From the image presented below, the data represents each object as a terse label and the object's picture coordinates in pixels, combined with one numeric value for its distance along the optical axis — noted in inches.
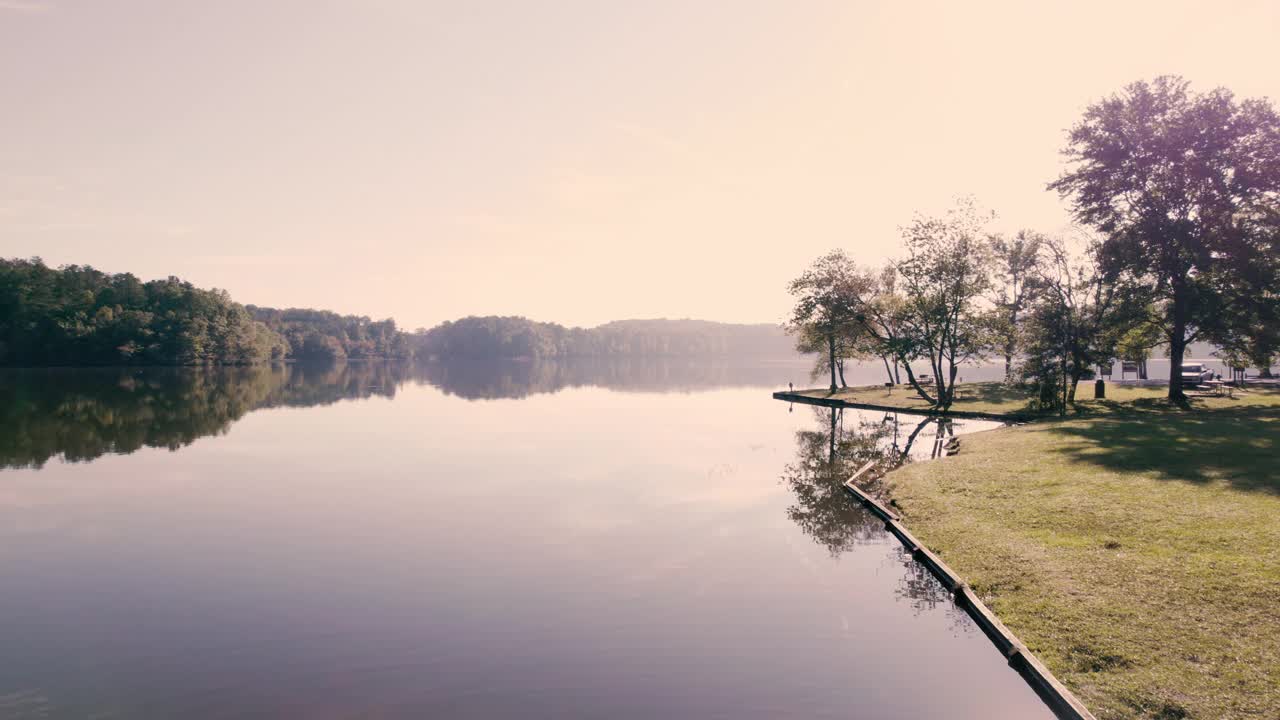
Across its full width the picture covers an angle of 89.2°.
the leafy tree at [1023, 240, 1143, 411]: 1806.1
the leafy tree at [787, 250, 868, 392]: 2445.9
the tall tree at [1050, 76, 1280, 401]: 1711.4
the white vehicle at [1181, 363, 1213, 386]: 2227.2
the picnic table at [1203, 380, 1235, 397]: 2005.4
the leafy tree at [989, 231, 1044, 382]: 2047.2
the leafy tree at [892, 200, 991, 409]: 2068.2
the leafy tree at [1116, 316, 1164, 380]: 1973.4
